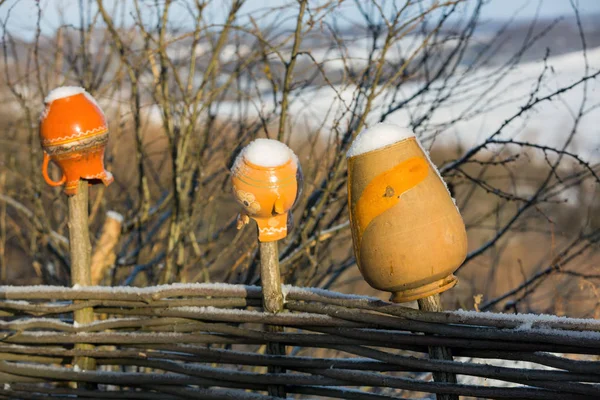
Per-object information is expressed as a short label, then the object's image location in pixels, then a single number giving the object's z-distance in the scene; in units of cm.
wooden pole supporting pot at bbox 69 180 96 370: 373
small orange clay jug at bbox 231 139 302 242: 338
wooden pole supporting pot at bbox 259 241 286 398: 347
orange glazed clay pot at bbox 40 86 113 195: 364
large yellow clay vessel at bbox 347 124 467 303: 323
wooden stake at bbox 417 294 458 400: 334
